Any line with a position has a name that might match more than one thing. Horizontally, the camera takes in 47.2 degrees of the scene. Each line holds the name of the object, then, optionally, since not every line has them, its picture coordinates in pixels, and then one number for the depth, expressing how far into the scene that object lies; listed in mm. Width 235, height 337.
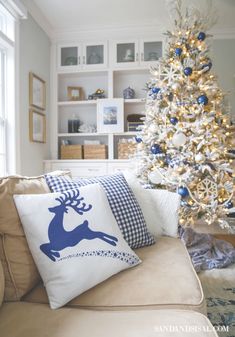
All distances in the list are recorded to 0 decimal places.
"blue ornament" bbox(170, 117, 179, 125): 2477
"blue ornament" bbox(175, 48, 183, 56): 2560
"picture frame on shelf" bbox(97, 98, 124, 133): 3615
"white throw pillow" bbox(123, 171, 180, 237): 1508
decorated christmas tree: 2396
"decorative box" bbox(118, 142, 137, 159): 3559
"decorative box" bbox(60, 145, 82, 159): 3660
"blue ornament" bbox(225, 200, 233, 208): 2438
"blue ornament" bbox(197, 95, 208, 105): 2441
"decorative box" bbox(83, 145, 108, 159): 3639
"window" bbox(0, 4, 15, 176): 2707
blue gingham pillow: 1268
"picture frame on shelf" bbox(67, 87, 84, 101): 3838
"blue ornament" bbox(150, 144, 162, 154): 2531
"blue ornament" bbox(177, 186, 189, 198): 2380
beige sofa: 725
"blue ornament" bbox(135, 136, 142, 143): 2770
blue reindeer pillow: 888
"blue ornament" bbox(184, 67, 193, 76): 2488
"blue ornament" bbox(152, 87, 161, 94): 2634
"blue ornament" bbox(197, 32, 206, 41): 2541
